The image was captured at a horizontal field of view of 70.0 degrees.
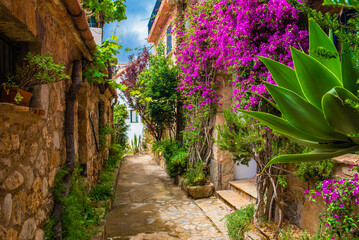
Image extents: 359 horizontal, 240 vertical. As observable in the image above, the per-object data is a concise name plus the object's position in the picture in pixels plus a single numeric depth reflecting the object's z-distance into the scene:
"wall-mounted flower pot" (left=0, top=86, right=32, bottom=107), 1.59
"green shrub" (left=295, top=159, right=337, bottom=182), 2.43
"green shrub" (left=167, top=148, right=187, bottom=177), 6.36
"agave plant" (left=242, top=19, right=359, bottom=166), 0.66
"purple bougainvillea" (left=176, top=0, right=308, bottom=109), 2.95
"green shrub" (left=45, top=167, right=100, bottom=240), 2.30
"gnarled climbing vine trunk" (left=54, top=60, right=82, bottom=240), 2.67
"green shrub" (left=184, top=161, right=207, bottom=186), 5.36
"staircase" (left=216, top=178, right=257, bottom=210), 4.27
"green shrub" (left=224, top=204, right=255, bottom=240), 3.13
